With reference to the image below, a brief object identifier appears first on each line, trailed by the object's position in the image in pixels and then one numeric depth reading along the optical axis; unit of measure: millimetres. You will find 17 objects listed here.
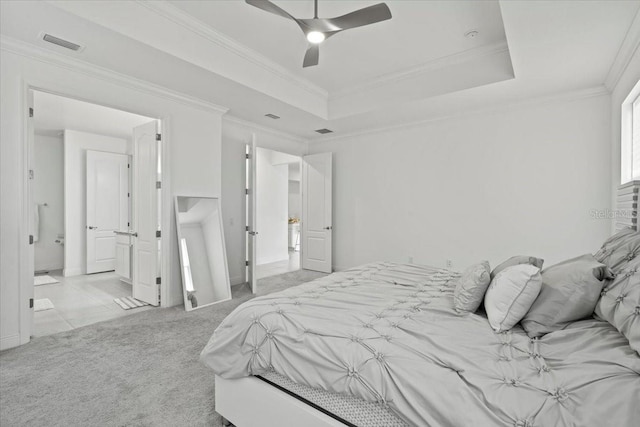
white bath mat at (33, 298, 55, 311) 3895
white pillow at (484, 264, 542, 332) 1534
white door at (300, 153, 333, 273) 5984
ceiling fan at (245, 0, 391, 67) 2158
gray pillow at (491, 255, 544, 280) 1941
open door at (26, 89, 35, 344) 2885
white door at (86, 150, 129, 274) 6008
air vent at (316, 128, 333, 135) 5652
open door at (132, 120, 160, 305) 3986
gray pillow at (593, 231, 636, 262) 1795
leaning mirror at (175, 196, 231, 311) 4051
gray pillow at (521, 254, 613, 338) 1434
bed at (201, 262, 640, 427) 1024
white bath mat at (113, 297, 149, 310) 3993
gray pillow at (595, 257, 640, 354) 1136
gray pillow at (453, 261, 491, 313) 1752
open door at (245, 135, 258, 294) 4660
